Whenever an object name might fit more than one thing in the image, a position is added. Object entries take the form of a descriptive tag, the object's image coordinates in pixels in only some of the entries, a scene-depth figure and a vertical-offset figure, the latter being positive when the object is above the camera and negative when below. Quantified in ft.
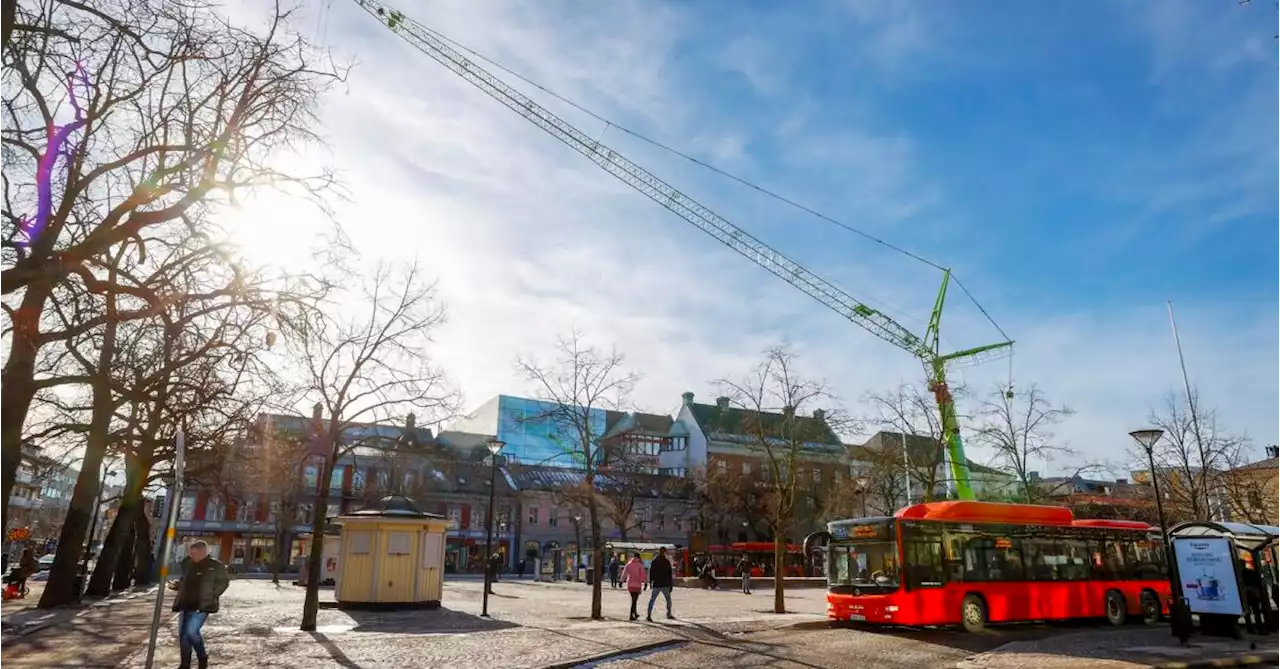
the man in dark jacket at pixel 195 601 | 37.22 -2.37
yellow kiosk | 80.48 -0.90
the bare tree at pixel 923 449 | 108.53 +14.43
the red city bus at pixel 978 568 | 63.98 -1.46
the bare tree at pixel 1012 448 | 116.37 +14.49
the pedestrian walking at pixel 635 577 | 72.79 -2.49
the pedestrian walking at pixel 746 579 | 130.50 -4.66
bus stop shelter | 62.03 -0.36
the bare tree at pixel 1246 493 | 116.37 +8.79
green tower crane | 152.87 +60.98
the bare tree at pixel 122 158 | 36.63 +18.84
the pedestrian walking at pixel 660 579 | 71.92 -2.60
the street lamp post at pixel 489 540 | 83.08 +0.96
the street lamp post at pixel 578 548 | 185.26 +0.16
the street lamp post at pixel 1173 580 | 56.54 -2.19
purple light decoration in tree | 39.06 +18.20
